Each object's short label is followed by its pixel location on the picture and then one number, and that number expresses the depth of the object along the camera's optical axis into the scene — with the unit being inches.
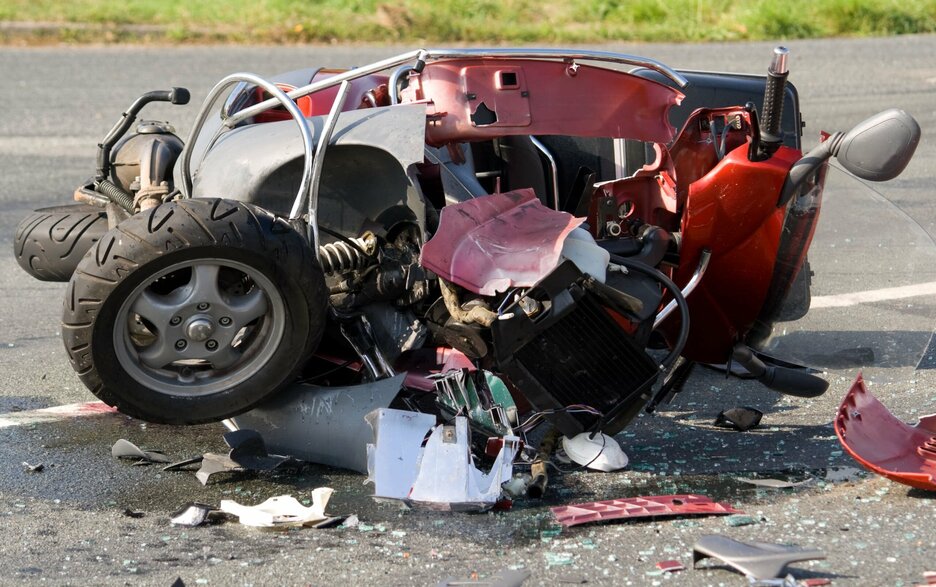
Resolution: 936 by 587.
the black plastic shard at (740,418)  394.9
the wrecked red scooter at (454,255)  330.3
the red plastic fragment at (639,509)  309.6
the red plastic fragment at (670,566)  279.3
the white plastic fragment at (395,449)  320.8
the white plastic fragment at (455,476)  316.5
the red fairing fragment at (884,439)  326.3
